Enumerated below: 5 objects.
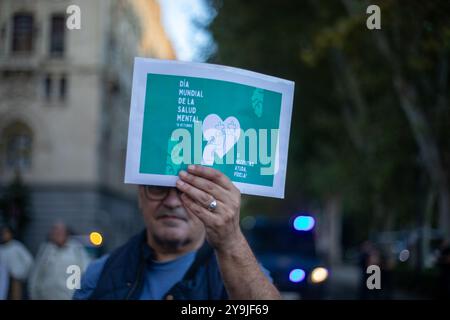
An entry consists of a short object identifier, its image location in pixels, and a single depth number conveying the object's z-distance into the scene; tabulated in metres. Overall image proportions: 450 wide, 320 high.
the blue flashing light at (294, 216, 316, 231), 9.12
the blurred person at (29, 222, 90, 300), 5.55
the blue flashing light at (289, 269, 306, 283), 10.95
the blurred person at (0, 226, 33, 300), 7.07
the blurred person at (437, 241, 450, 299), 9.50
